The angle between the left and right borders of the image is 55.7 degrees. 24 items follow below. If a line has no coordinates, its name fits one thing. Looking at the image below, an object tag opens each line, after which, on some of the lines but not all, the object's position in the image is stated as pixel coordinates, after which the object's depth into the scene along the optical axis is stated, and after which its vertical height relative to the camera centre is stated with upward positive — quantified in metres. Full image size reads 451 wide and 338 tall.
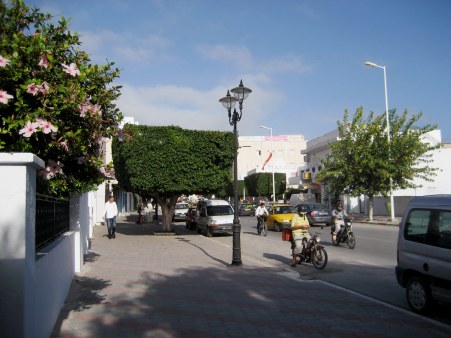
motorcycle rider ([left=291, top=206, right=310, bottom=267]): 11.50 -0.93
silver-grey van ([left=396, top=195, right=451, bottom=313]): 6.09 -0.83
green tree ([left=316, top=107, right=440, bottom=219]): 29.42 +2.99
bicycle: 21.48 -1.31
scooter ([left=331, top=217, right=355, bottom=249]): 15.25 -1.36
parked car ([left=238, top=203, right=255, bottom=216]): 45.12 -0.94
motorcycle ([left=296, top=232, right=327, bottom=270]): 10.90 -1.42
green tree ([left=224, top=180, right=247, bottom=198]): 71.28 +1.89
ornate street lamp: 11.55 +2.33
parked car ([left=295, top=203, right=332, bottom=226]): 26.14 -1.00
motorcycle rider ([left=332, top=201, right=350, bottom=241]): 15.63 -0.72
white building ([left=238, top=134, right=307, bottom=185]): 112.12 +13.19
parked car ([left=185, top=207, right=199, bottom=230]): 25.31 -1.01
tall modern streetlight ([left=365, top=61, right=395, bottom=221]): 29.88 +5.24
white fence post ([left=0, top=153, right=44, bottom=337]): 3.87 -0.37
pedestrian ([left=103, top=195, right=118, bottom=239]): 18.81 -0.56
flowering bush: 4.34 +1.15
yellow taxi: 23.83 -0.94
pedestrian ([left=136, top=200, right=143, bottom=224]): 31.53 -0.68
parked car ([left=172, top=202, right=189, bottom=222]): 34.56 -0.90
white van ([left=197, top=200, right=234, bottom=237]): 21.56 -0.83
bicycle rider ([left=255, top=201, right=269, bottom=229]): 21.56 -0.68
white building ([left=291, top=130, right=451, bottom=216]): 37.62 +1.74
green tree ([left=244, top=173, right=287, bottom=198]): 63.00 +2.37
